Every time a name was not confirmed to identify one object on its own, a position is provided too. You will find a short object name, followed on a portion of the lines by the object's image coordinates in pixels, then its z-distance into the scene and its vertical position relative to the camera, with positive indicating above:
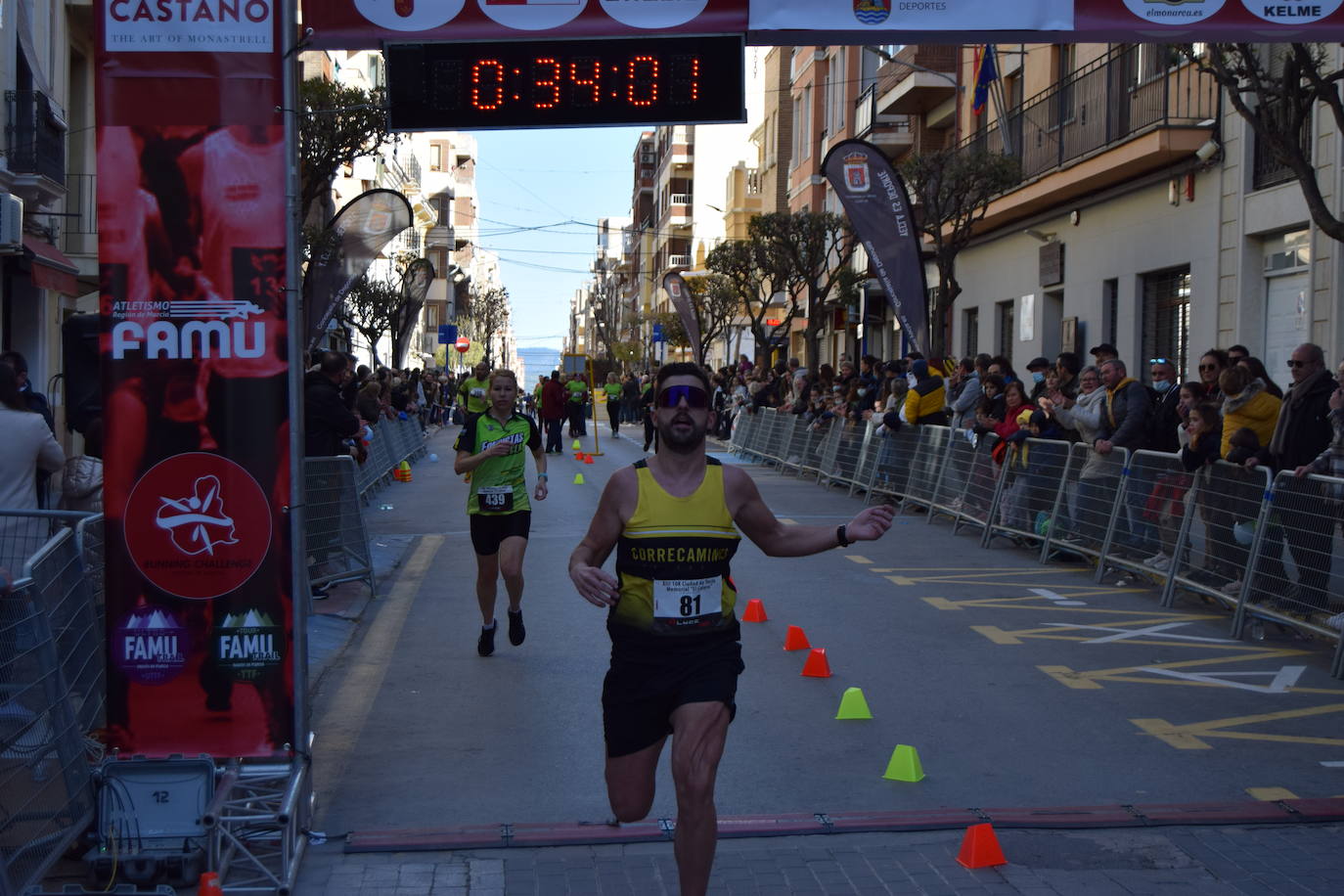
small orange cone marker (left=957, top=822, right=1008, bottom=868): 5.25 -1.62
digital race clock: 7.68 +1.57
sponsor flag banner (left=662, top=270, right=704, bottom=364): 41.12 +2.34
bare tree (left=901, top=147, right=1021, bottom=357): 24.36 +3.28
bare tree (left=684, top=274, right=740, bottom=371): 52.94 +3.04
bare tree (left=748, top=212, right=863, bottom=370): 36.25 +3.38
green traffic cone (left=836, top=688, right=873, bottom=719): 7.51 -1.60
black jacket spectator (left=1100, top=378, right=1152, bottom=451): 12.71 -0.22
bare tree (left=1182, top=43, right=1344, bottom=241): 11.53 +2.30
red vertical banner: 5.39 +0.12
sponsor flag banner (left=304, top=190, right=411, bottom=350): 19.50 +1.84
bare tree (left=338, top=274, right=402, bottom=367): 50.94 +2.79
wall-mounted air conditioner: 20.31 +2.23
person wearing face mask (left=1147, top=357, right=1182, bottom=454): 12.90 -0.30
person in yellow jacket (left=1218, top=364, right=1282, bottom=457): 11.20 -0.13
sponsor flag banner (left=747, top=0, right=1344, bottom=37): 7.50 +1.87
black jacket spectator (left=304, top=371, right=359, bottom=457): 11.89 -0.21
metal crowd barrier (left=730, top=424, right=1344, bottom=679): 9.46 -1.02
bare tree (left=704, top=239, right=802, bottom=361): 37.66 +3.06
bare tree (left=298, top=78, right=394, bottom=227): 20.67 +3.46
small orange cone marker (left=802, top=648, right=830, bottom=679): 8.59 -1.60
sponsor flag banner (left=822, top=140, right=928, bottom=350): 19.52 +2.27
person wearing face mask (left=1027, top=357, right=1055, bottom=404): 16.52 +0.18
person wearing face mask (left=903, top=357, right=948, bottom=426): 18.22 -0.13
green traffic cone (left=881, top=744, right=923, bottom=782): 6.36 -1.61
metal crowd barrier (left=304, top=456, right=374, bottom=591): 11.07 -1.06
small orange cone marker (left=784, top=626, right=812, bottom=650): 9.41 -1.59
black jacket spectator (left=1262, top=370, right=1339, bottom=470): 10.50 -0.24
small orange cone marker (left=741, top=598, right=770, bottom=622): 10.46 -1.58
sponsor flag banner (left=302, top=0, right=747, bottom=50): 7.51 +1.85
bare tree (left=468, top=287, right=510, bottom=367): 114.62 +5.61
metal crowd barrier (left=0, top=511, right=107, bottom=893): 4.62 -1.12
